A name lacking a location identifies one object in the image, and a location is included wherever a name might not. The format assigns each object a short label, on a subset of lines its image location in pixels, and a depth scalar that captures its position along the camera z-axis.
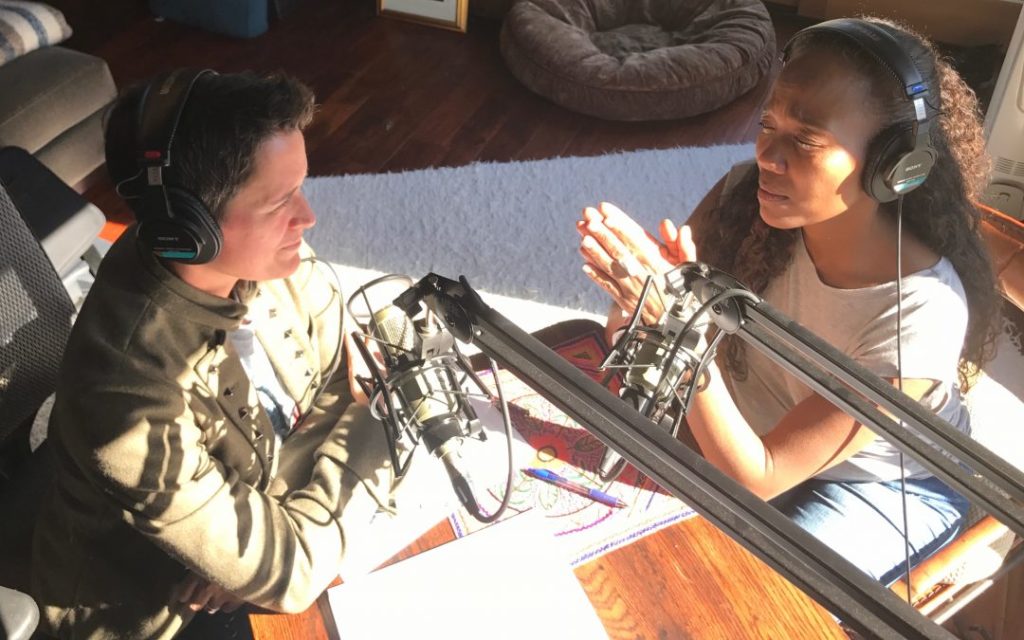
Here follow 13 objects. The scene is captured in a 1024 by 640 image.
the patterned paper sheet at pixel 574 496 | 1.24
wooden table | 1.15
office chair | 1.38
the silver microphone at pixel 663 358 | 0.84
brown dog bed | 3.35
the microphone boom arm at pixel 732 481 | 0.63
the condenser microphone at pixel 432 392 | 0.82
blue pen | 1.29
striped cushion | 2.70
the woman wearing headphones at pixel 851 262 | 1.28
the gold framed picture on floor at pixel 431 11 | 3.93
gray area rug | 2.84
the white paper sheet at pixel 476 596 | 1.13
